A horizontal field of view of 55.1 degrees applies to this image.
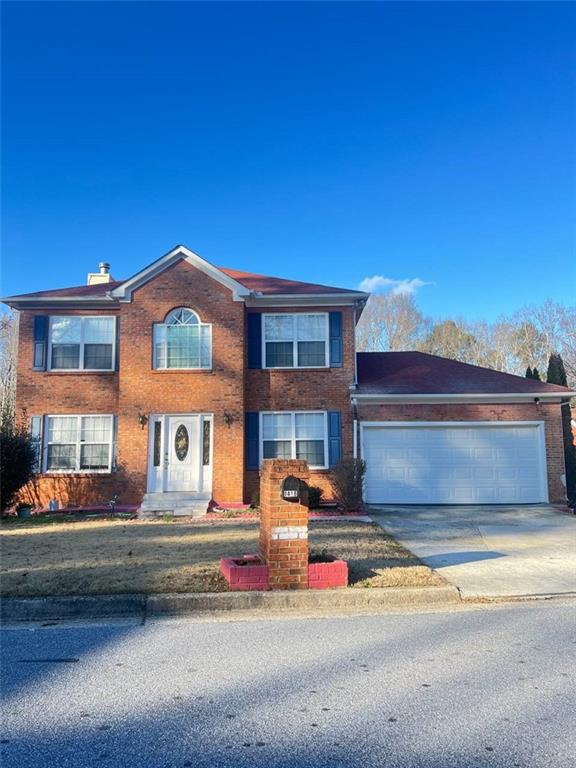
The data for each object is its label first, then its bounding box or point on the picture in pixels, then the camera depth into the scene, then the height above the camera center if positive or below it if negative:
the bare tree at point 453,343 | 40.22 +7.88
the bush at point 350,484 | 12.96 -0.73
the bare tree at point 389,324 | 38.31 +8.92
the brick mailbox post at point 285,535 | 6.02 -0.90
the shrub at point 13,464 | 12.72 -0.19
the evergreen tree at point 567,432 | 15.28 +0.53
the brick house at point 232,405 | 14.12 +1.24
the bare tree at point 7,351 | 30.13 +6.04
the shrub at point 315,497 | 13.31 -1.06
